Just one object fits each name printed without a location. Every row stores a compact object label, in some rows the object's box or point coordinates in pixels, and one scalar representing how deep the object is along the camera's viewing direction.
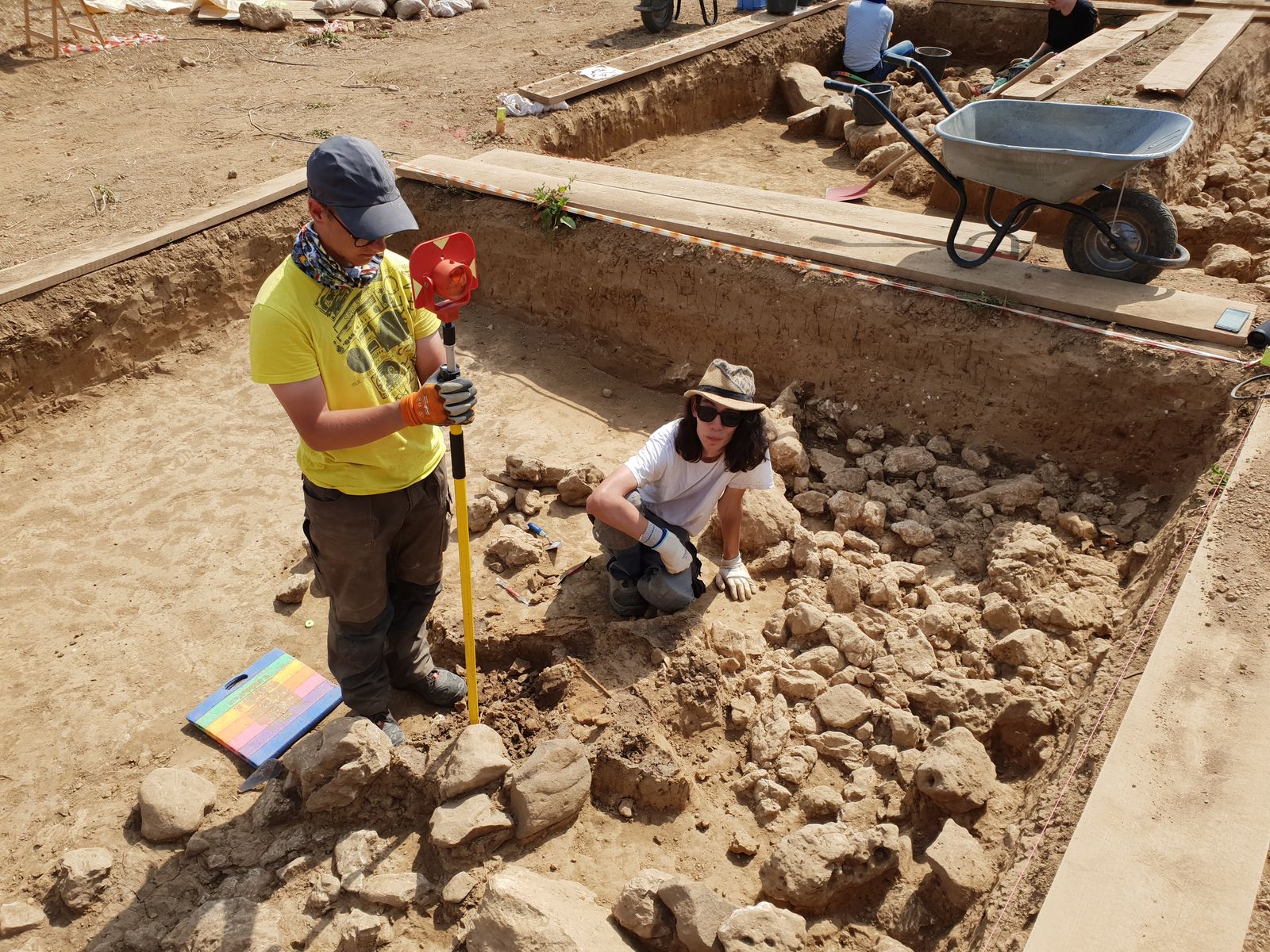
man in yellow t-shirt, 2.54
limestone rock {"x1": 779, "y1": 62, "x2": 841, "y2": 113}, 9.98
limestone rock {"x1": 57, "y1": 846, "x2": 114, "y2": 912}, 2.88
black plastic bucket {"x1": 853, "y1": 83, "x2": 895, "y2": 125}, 9.11
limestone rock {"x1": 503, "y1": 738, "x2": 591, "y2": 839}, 2.89
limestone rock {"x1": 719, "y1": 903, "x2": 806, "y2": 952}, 2.45
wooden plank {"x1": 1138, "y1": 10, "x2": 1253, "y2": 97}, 7.09
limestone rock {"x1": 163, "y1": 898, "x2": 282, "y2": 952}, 2.65
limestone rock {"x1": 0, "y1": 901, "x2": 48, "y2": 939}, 2.81
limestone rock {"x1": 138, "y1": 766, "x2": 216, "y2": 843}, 3.12
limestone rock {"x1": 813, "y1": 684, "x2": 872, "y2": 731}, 3.32
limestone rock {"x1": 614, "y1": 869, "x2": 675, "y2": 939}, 2.58
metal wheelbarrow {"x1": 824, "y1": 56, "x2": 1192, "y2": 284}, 4.37
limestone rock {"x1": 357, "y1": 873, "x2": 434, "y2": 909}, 2.77
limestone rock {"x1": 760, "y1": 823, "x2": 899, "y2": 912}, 2.73
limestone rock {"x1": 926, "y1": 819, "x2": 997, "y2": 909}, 2.66
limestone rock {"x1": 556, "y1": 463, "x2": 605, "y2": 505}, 4.60
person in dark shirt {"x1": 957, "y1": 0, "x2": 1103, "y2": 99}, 8.66
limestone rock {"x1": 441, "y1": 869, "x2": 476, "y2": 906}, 2.75
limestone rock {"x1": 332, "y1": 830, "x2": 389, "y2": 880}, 2.88
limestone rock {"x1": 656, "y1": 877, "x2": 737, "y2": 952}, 2.49
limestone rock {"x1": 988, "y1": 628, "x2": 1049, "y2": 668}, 3.48
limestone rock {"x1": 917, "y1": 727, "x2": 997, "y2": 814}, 2.95
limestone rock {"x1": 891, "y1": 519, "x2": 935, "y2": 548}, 4.19
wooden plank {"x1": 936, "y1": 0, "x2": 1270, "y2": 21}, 9.44
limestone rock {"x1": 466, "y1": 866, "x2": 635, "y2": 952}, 2.41
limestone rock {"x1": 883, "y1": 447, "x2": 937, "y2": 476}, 4.65
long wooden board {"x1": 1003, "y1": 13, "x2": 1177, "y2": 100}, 7.30
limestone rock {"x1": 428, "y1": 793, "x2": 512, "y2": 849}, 2.84
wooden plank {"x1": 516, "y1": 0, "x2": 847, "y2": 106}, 8.51
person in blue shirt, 9.24
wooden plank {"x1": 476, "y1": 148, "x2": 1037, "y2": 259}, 5.35
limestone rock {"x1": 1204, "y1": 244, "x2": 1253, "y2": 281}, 5.44
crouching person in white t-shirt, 3.41
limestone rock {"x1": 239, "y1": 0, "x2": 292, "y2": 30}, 11.05
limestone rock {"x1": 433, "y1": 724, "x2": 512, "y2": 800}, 2.93
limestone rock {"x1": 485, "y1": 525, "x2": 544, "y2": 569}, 4.22
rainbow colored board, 3.52
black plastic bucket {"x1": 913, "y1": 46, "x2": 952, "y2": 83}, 9.69
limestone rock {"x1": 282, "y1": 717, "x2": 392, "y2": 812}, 2.98
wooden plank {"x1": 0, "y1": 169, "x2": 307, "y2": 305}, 5.30
